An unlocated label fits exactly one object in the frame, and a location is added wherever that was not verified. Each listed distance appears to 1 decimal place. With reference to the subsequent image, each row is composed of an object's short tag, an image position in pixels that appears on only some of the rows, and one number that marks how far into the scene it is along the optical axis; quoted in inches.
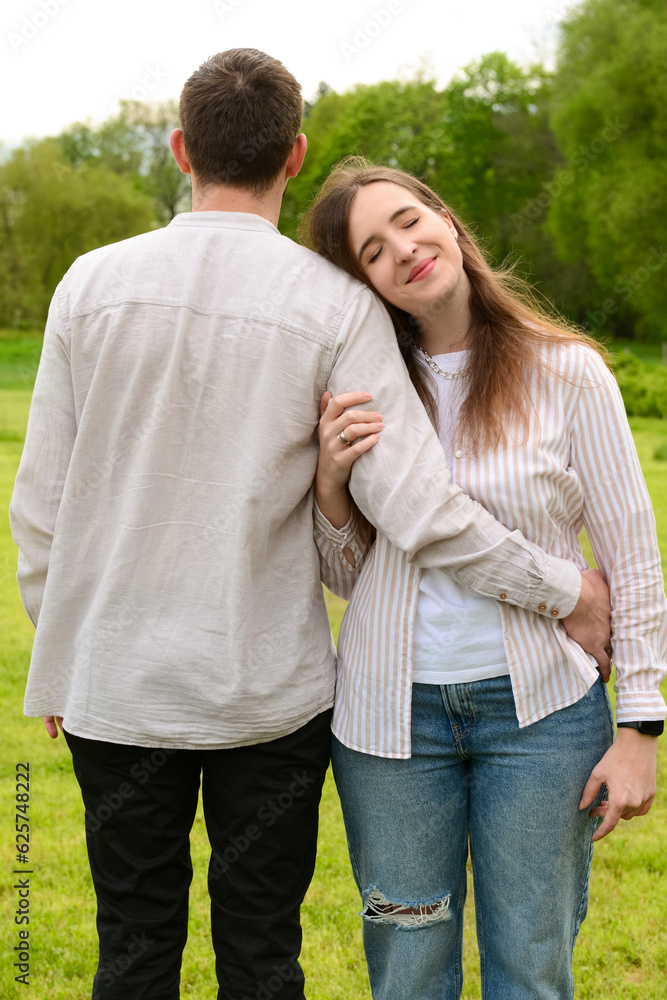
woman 73.9
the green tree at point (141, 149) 1620.3
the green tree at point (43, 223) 1084.5
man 71.8
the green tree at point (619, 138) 897.5
